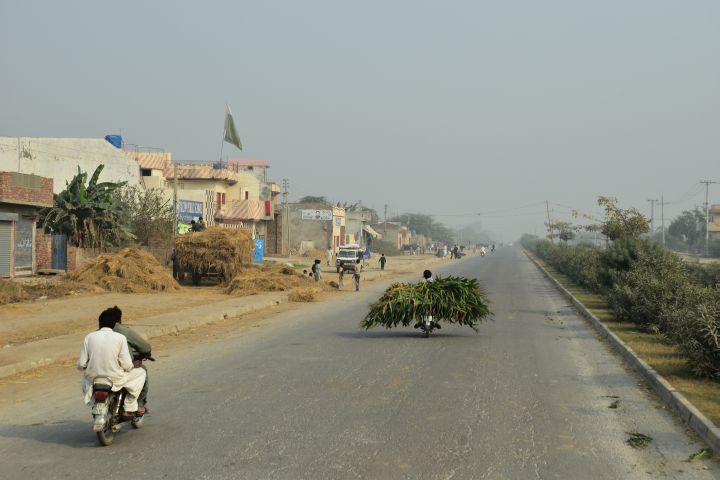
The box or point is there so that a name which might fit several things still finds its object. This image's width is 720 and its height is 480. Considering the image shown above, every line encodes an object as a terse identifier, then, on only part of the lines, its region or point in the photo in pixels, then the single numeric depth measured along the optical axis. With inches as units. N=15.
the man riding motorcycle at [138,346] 328.2
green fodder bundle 669.3
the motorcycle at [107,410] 297.1
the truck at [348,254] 2171.5
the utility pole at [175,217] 1770.9
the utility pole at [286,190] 2777.8
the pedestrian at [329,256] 2640.3
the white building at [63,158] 1851.6
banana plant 1467.8
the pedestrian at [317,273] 1513.5
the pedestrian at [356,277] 1440.7
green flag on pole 2449.6
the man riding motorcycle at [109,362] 308.3
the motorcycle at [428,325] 675.4
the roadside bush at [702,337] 455.5
